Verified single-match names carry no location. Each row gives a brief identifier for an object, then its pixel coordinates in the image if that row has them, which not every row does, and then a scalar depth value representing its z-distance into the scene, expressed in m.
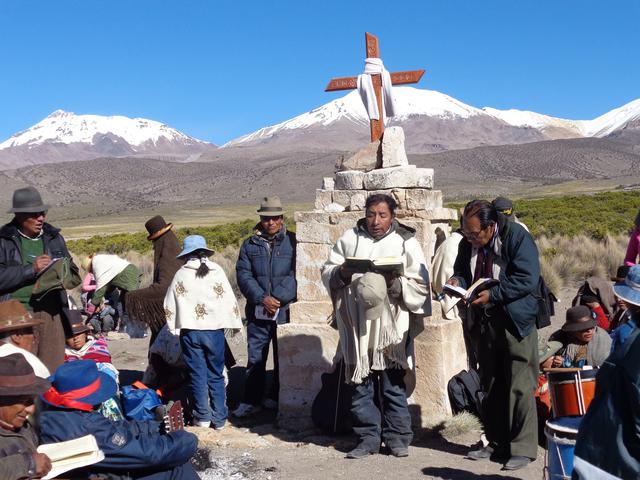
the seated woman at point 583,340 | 6.06
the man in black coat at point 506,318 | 5.22
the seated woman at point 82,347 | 6.34
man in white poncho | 5.70
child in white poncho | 6.76
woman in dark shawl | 7.54
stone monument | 6.82
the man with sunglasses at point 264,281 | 7.22
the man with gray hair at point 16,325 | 4.94
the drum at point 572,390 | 4.51
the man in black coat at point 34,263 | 5.76
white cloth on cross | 7.29
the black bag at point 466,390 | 6.48
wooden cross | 7.25
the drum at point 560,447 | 4.26
